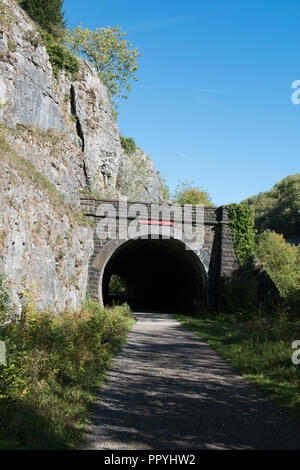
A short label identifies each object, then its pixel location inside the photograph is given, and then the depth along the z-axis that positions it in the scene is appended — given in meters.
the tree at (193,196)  57.19
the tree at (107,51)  41.53
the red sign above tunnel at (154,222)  20.64
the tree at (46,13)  23.47
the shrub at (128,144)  32.58
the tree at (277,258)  43.14
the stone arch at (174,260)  19.83
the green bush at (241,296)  19.72
